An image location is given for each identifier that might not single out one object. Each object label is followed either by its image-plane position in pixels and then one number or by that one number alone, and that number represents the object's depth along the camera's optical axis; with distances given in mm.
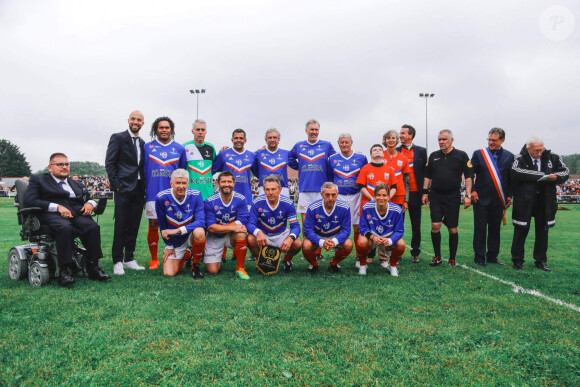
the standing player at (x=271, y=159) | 6590
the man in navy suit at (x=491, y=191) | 6312
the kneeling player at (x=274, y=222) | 5430
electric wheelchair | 4512
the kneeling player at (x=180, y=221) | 5238
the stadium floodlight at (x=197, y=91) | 33650
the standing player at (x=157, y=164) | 5840
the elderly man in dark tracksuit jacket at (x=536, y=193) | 5926
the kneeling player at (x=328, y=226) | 5375
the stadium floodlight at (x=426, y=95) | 39041
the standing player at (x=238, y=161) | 6477
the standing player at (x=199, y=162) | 6266
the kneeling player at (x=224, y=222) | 5426
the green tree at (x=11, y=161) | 78250
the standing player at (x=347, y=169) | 6465
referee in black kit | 6082
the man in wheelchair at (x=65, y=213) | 4473
